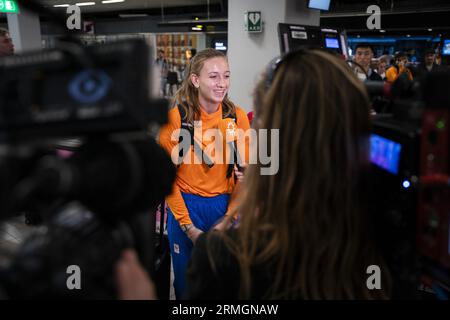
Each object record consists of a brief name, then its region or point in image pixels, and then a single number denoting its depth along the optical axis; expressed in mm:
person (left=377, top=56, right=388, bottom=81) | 6276
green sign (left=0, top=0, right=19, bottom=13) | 6630
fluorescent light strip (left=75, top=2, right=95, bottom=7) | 13762
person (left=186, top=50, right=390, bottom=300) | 783
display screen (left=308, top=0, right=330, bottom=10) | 4254
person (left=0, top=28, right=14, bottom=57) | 3436
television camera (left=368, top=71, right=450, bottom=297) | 675
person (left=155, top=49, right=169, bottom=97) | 11477
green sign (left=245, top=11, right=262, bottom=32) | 4895
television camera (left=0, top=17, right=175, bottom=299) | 476
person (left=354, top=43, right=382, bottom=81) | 5215
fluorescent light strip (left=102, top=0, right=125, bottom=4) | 13426
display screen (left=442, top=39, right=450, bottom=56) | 7982
